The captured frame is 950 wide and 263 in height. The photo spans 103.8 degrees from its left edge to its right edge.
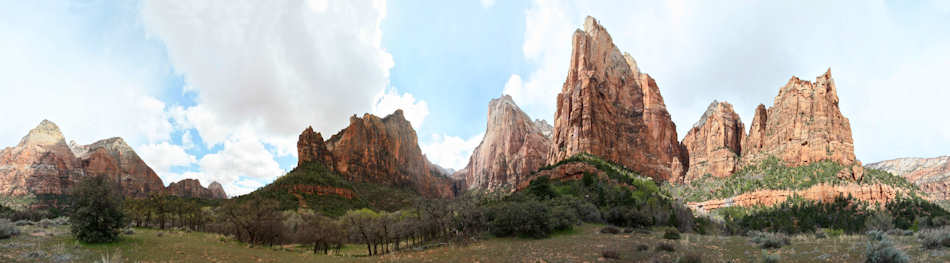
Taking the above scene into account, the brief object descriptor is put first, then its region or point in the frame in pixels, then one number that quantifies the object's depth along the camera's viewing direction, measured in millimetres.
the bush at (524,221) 35594
